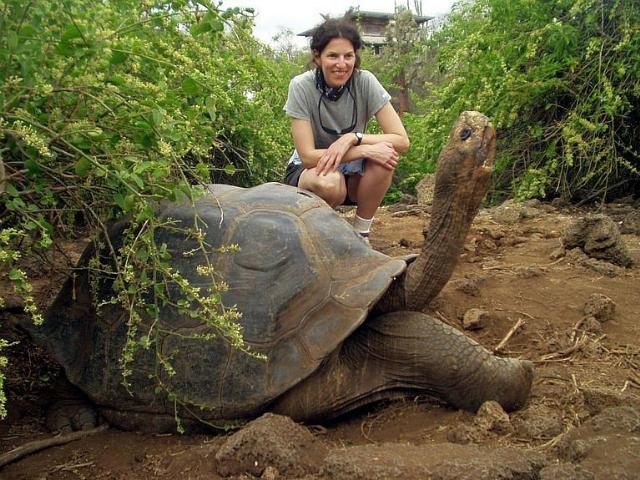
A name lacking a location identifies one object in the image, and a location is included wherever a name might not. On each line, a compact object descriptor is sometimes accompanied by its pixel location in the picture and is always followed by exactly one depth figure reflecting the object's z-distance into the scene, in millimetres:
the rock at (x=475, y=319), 3412
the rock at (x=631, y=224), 5551
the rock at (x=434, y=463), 1917
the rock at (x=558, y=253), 4480
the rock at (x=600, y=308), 3463
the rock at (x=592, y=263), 4113
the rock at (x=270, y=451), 2135
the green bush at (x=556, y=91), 6527
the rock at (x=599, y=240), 4297
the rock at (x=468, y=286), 3812
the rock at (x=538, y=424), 2342
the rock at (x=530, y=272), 4089
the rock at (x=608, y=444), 1793
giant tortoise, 2604
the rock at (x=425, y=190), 7391
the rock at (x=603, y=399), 2395
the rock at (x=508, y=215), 5988
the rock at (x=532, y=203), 6825
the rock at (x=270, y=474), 2086
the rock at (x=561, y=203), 7023
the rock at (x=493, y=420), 2414
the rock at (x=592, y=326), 3344
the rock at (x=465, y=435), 2318
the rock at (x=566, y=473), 1757
